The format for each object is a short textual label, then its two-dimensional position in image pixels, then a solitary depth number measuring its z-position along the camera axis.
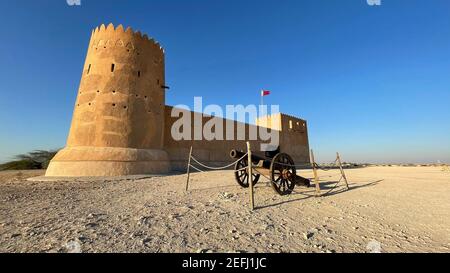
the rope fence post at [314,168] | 6.18
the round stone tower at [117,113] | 10.85
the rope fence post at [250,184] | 4.58
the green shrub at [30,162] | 18.94
